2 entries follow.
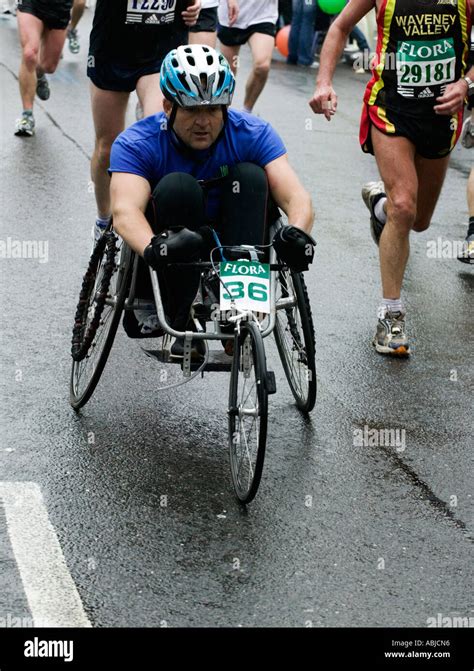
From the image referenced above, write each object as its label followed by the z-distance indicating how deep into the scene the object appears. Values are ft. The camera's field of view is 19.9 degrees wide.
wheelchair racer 17.85
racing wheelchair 16.79
